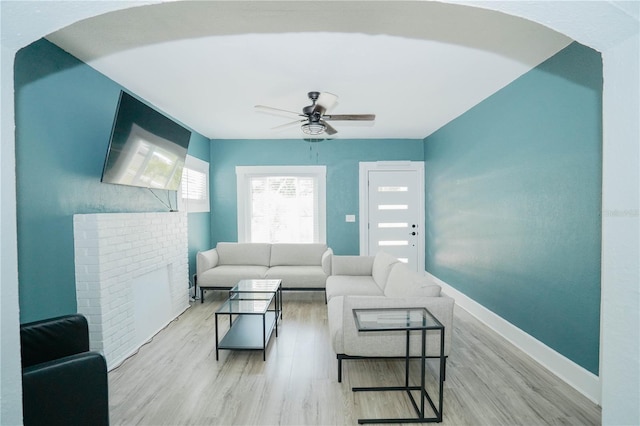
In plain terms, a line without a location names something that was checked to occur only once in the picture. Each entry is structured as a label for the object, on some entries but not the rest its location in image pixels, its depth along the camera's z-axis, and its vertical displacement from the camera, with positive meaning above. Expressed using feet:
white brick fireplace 7.99 -2.14
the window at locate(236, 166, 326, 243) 17.69 -0.11
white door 17.60 -0.15
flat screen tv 8.24 +1.93
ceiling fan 9.37 +3.02
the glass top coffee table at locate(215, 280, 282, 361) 8.71 -3.91
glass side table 5.88 -2.42
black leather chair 4.39 -2.81
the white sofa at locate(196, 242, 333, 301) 13.70 -2.92
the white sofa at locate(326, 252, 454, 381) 7.14 -2.99
